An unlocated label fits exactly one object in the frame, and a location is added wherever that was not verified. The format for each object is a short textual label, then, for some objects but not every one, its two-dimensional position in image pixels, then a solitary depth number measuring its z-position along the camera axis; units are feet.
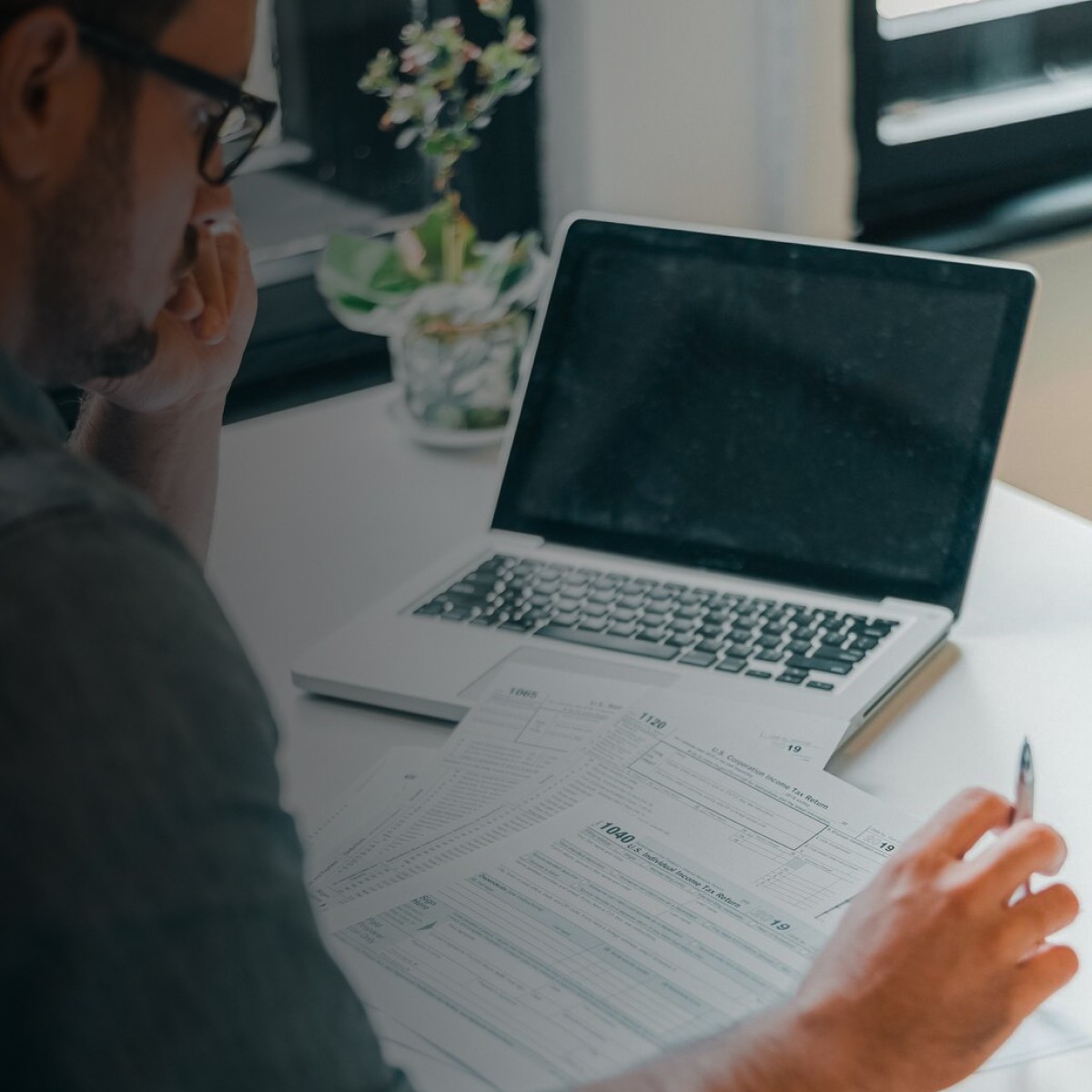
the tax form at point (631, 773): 4.86
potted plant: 6.35
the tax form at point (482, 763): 4.90
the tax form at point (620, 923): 4.48
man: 3.64
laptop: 5.39
